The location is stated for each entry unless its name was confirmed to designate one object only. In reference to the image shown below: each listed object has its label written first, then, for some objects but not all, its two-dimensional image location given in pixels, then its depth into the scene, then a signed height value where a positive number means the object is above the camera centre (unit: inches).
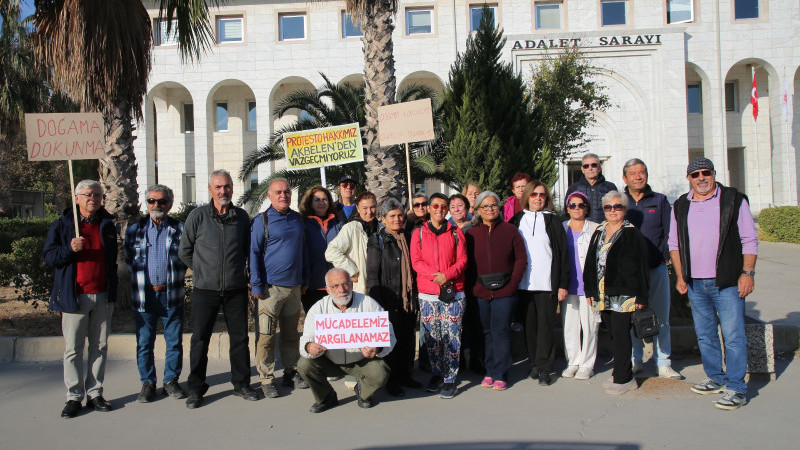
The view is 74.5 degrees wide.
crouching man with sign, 174.7 -37.7
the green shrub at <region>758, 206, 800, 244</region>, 644.1 -12.8
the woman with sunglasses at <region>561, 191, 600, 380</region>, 212.2 -35.9
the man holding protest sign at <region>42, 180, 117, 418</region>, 182.5 -16.9
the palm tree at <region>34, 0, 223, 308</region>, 285.4 +99.3
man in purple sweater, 178.4 -17.0
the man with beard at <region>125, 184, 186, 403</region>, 196.4 -18.6
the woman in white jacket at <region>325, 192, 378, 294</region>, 198.5 -6.1
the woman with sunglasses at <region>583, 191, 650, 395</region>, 191.3 -21.3
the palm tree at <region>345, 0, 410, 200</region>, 358.6 +113.0
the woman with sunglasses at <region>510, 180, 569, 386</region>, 207.6 -23.2
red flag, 867.4 +188.5
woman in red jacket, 194.4 -23.6
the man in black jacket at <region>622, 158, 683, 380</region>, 210.4 -8.3
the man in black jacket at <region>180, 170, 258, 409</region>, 190.5 -15.4
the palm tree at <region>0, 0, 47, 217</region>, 748.0 +236.6
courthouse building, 852.0 +270.0
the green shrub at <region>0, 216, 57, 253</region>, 653.9 +15.7
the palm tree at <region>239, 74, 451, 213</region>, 516.4 +86.4
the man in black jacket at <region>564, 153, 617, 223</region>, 237.9 +16.0
